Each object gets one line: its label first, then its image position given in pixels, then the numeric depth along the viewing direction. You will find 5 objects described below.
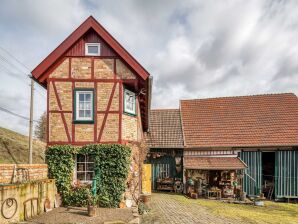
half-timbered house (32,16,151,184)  11.82
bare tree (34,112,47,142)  45.34
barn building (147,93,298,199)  17.92
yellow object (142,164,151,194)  15.99
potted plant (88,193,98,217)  9.62
